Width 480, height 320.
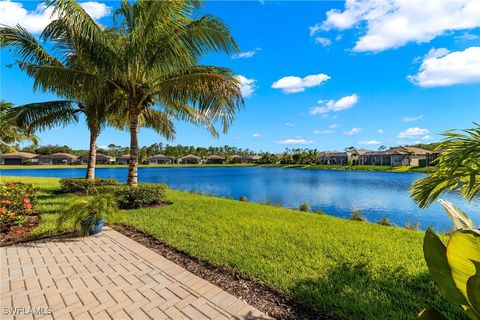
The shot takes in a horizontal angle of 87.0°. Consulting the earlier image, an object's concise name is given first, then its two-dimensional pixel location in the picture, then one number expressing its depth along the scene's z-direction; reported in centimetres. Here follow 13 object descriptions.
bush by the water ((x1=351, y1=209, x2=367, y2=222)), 941
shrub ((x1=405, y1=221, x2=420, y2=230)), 846
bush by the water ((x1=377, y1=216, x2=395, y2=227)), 888
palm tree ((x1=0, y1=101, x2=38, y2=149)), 1005
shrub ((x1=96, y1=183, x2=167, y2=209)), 838
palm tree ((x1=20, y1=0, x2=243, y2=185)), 723
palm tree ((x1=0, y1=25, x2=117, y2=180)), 789
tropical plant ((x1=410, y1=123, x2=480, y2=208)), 247
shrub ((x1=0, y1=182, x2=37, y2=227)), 571
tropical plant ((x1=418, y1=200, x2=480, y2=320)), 111
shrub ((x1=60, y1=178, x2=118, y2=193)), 1100
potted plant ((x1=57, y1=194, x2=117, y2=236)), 530
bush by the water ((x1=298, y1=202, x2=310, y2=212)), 1147
